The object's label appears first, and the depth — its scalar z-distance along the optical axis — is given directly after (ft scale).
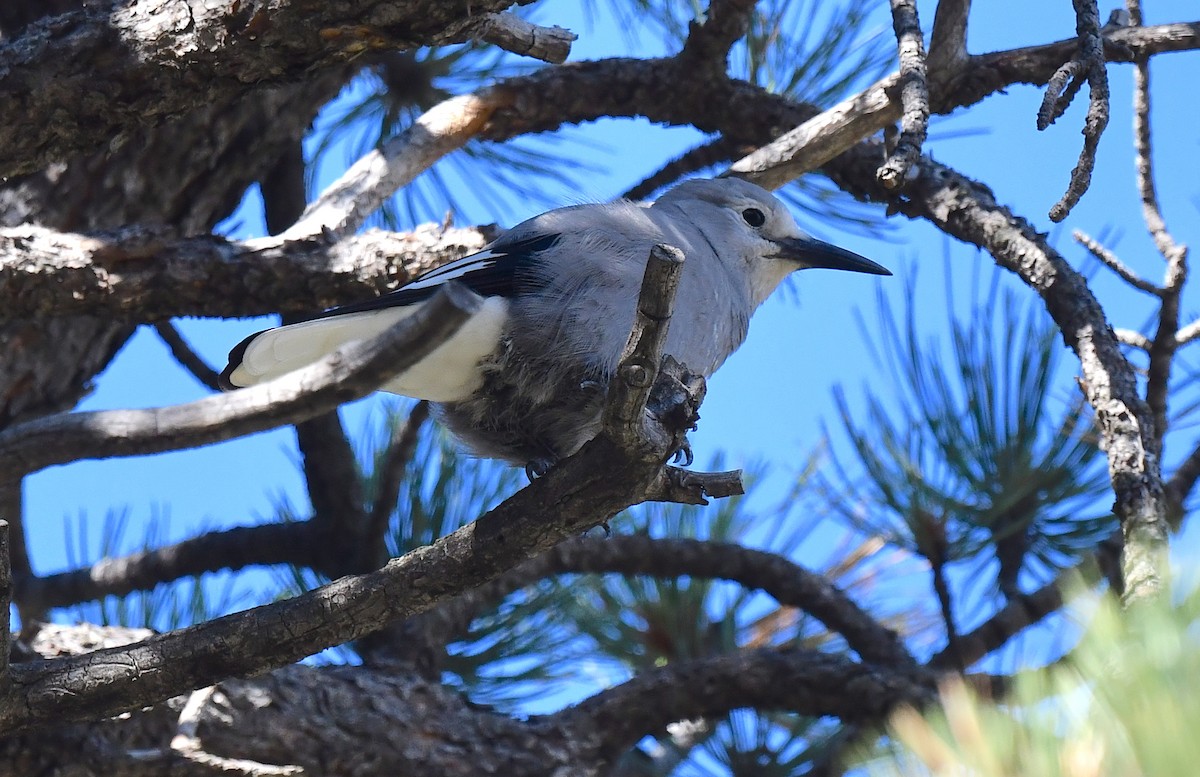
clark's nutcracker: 20.60
